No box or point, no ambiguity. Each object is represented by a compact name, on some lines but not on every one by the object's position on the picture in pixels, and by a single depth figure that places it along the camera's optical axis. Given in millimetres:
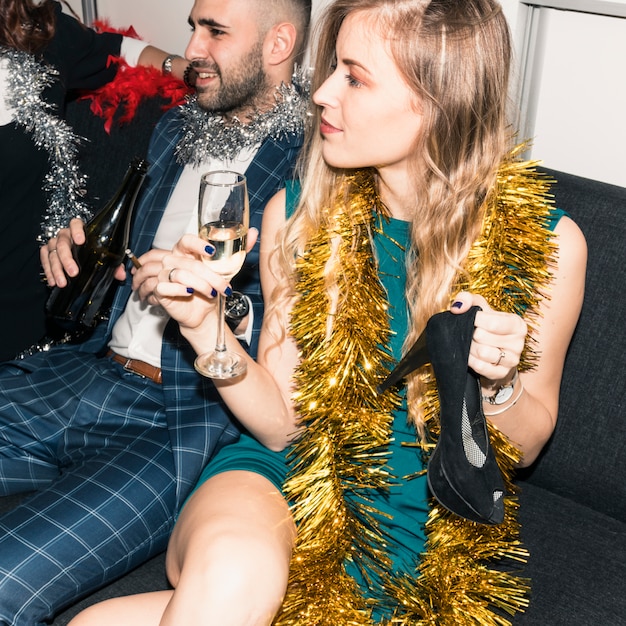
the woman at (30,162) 1922
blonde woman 1287
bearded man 1441
